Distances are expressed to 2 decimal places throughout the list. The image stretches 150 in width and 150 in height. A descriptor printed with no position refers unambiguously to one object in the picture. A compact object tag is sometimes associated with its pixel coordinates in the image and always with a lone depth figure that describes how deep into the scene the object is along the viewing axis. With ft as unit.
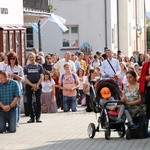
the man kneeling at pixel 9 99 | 59.47
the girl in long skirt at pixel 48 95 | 80.64
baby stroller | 52.54
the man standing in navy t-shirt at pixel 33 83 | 67.51
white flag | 125.74
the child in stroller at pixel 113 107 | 52.04
